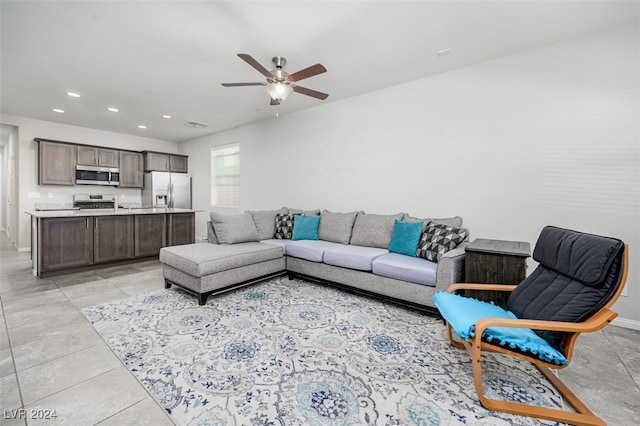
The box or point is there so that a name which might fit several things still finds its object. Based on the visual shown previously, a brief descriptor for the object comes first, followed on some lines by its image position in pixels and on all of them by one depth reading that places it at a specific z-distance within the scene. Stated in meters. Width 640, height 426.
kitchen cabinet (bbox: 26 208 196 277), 3.97
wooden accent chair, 1.50
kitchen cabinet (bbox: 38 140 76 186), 5.66
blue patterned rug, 1.54
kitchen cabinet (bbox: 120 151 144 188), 6.83
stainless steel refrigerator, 7.00
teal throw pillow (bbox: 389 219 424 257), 3.27
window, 6.56
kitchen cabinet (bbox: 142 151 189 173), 7.01
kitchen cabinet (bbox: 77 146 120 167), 6.17
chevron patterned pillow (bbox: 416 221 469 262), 2.96
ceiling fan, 2.58
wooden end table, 2.39
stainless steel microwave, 6.15
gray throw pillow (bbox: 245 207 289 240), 4.41
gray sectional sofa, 2.85
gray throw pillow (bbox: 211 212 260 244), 3.83
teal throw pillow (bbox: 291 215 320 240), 4.30
